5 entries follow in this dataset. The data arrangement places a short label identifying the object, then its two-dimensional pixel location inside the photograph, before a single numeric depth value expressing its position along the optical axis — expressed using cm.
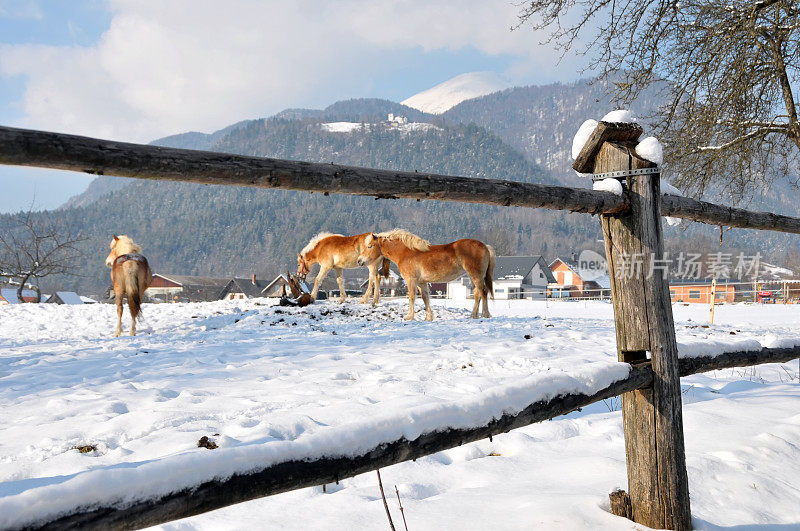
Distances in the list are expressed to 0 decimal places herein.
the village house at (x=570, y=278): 6775
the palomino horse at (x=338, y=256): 1366
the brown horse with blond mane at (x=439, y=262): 1188
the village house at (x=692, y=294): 4330
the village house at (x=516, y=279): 5949
